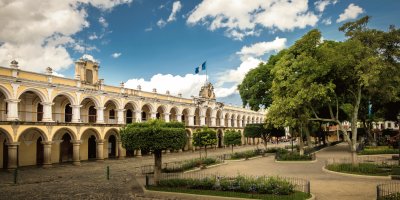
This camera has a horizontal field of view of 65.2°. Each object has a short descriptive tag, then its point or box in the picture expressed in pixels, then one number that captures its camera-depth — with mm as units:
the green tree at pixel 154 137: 17644
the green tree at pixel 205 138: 30609
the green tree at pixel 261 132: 43125
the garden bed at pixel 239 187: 14078
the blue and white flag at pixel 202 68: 46466
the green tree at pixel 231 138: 38706
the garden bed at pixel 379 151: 32812
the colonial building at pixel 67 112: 28016
